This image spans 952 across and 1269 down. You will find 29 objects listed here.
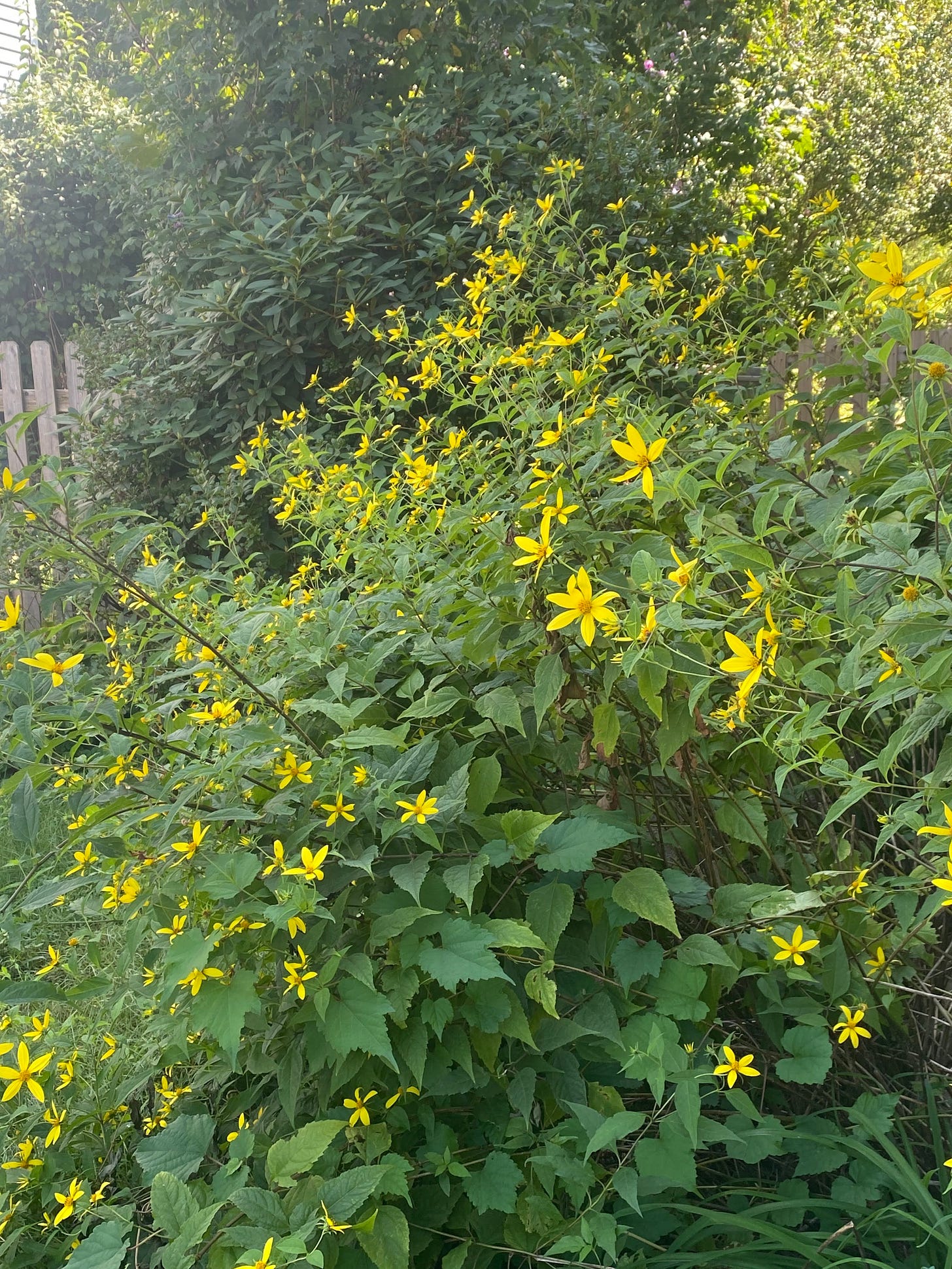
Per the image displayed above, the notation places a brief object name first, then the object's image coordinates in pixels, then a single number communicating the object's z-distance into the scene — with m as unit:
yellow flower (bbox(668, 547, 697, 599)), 1.13
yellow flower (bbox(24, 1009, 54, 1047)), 1.62
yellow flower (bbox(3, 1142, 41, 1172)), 1.62
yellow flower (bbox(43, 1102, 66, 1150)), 1.46
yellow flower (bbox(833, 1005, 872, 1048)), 1.33
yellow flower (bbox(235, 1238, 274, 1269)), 1.07
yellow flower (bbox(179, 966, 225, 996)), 1.25
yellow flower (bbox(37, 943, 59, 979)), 1.70
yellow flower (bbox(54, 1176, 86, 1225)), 1.44
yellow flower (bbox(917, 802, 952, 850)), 0.99
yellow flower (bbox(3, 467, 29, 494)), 1.21
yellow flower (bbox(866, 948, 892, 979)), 1.44
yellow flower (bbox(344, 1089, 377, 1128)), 1.32
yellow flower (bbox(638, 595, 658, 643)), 1.10
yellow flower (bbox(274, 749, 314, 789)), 1.32
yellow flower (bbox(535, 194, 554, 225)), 2.23
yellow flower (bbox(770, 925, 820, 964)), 1.26
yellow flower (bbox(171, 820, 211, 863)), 1.29
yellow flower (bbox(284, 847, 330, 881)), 1.22
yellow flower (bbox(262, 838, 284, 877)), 1.25
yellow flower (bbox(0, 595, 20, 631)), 1.26
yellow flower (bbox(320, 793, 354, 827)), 1.30
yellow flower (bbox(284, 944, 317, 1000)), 1.24
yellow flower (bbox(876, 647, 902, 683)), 1.12
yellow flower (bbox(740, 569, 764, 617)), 1.20
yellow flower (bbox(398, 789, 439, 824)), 1.24
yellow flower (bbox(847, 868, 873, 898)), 1.28
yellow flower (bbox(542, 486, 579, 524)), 1.25
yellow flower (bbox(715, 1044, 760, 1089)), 1.23
